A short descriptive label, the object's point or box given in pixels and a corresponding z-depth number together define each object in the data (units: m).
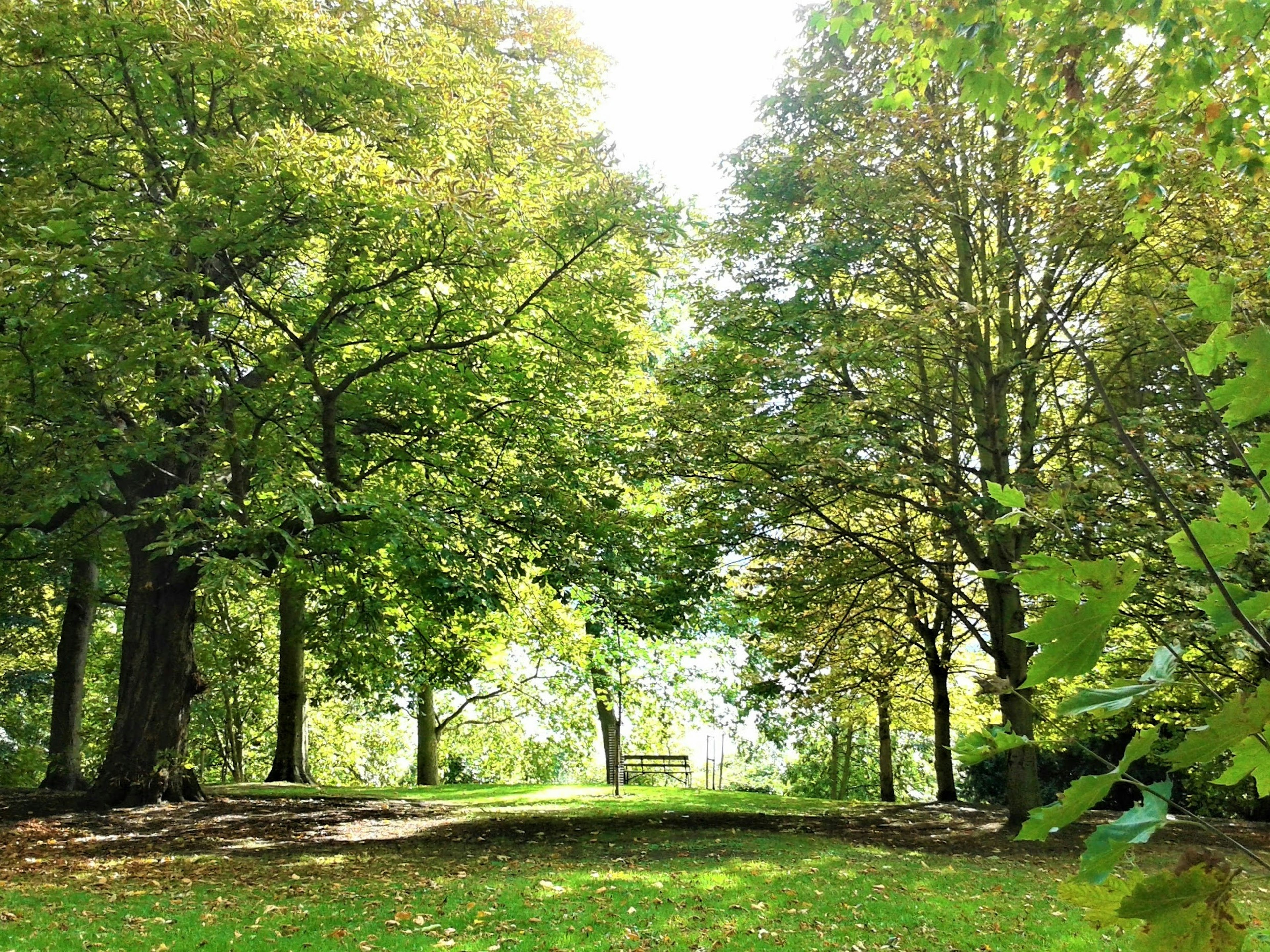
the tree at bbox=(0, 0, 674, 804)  7.91
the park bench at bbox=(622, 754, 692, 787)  23.53
